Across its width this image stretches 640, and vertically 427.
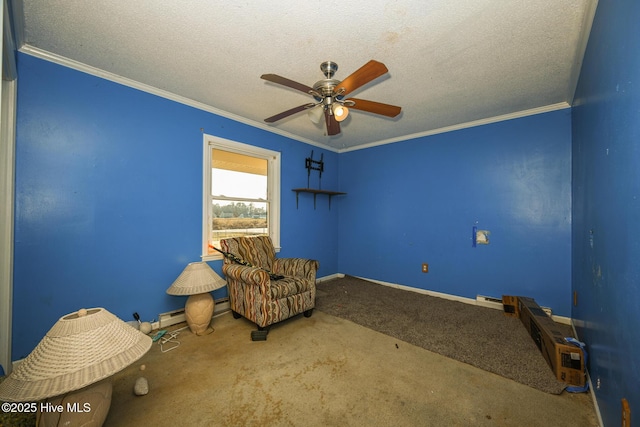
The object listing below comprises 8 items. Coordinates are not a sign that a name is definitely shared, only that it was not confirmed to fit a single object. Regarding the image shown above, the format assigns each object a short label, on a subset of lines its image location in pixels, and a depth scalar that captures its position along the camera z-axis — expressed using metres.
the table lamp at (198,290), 2.41
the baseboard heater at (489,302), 3.20
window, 3.07
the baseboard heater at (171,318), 2.62
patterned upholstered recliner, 2.48
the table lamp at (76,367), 1.04
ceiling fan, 1.63
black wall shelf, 4.05
